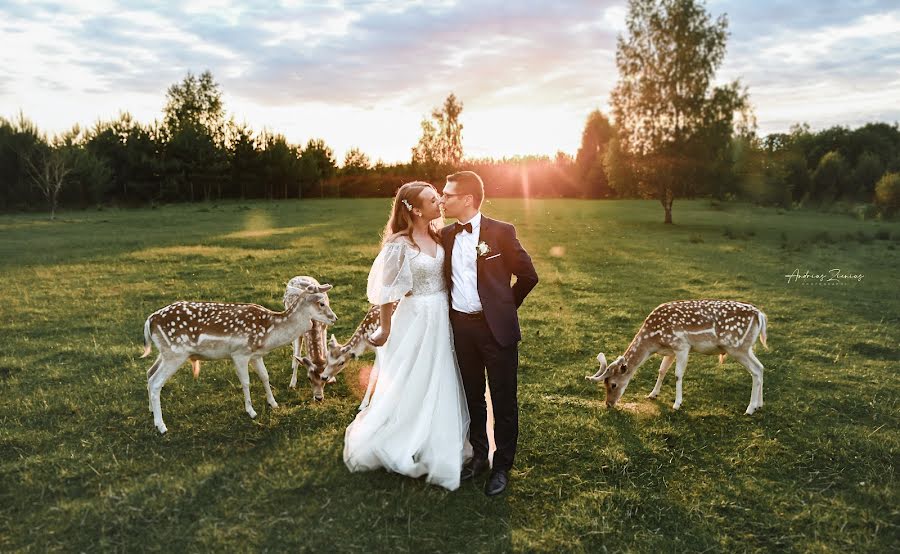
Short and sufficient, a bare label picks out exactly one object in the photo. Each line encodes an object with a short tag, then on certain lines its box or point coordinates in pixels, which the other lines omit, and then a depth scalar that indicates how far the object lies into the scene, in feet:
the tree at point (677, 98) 124.06
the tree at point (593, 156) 229.66
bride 19.36
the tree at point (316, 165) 220.84
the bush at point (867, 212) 138.82
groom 18.88
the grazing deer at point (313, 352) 27.86
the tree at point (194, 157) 195.31
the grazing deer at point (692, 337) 26.48
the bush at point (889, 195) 133.69
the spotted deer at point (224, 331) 24.18
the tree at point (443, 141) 267.18
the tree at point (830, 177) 211.20
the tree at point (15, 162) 163.94
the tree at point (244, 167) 212.84
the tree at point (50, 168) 149.59
